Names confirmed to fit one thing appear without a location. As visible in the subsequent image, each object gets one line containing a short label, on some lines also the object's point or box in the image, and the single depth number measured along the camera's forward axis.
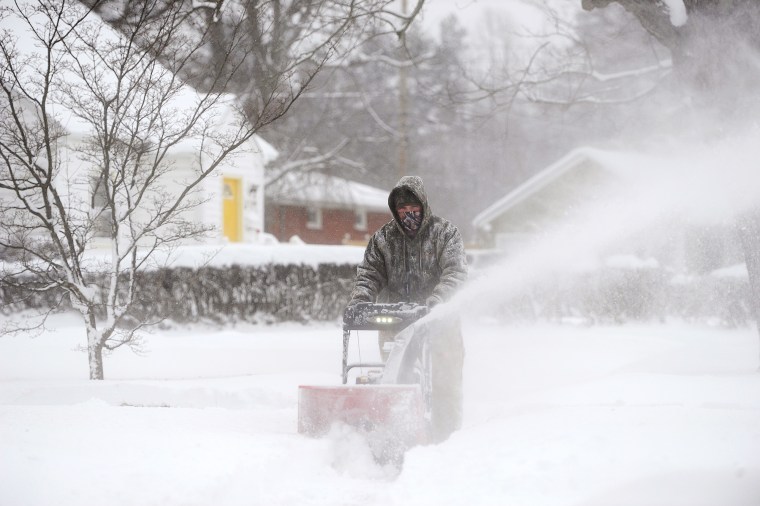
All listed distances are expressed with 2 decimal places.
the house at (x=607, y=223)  33.12
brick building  65.25
